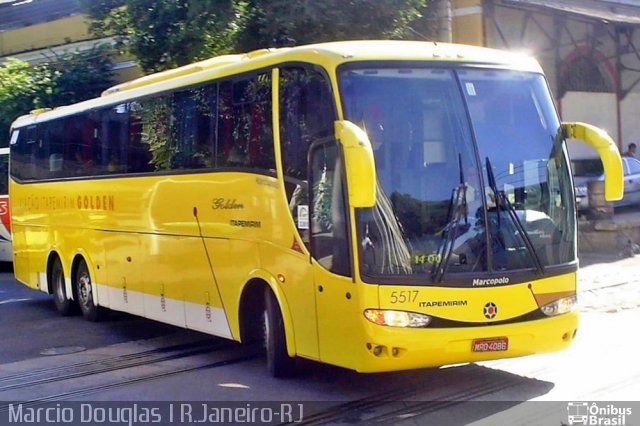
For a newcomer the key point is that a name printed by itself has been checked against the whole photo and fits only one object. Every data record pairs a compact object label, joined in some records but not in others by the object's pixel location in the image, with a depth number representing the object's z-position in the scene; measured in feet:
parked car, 68.74
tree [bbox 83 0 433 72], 55.21
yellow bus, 26.32
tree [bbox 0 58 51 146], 84.23
